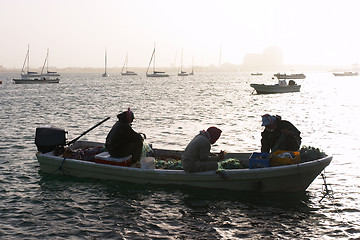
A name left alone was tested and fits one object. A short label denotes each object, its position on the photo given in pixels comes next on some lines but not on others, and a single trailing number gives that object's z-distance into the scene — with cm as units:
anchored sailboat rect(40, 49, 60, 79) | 16588
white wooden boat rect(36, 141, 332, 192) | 1139
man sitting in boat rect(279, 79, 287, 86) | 6738
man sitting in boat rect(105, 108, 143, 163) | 1292
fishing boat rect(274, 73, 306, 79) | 15312
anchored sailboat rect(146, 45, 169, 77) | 19475
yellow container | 1147
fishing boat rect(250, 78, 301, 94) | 6725
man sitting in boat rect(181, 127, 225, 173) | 1144
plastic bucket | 1269
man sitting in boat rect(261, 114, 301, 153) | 1220
